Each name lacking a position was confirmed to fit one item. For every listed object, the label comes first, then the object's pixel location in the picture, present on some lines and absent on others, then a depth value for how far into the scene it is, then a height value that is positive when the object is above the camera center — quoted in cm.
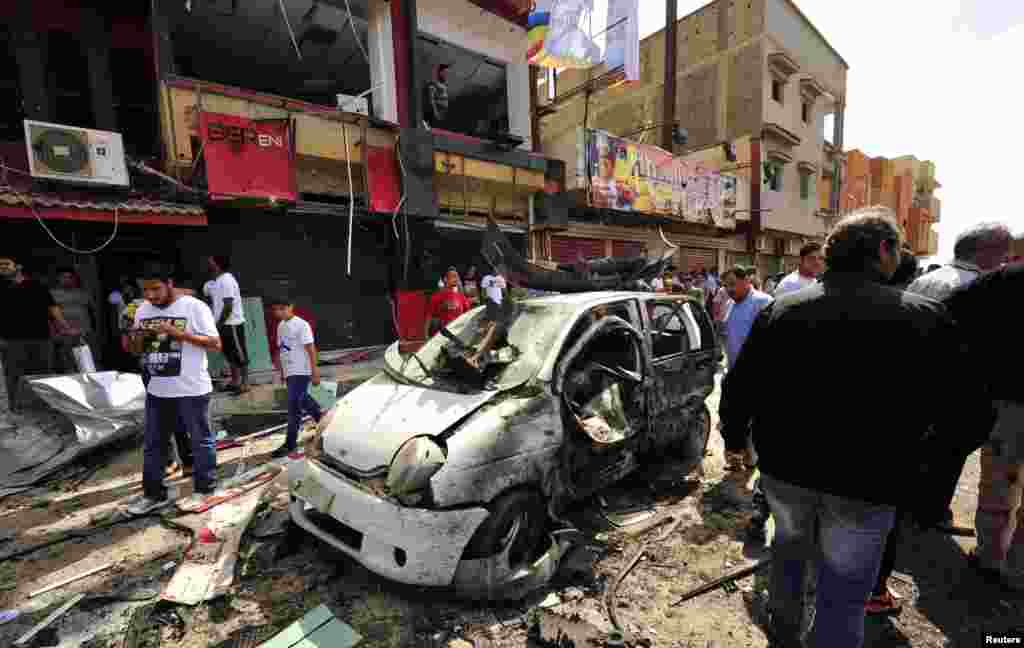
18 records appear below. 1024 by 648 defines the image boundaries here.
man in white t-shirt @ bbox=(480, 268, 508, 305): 882 -26
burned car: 226 -101
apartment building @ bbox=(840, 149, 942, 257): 2414 +416
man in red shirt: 698 -45
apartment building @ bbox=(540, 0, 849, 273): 1698 +679
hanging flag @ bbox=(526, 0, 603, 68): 949 +526
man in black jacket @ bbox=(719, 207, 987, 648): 147 -52
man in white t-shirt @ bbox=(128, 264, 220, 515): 341 -71
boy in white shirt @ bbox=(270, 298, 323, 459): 440 -83
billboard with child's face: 1116 +255
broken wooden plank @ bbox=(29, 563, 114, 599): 255 -178
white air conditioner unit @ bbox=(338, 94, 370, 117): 802 +325
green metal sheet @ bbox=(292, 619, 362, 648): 210 -177
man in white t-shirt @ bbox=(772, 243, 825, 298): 368 -8
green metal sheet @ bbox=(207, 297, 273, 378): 713 -91
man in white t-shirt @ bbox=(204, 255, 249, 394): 595 -53
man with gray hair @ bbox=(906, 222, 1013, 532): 249 -4
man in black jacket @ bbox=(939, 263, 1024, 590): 226 -84
